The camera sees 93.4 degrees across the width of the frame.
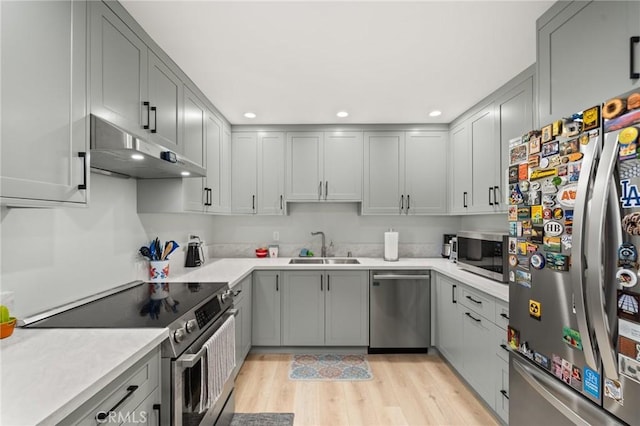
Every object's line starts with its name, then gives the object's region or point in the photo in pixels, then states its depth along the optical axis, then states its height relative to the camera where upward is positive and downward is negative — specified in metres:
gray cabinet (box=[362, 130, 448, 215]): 3.46 +0.55
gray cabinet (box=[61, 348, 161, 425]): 0.88 -0.61
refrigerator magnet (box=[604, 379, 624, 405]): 1.01 -0.60
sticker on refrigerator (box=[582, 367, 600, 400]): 1.09 -0.61
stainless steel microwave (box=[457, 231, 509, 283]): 2.29 -0.32
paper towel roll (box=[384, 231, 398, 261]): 3.38 -0.34
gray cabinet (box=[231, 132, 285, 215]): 3.46 +0.46
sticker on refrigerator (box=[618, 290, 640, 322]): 0.94 -0.28
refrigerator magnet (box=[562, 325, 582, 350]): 1.15 -0.48
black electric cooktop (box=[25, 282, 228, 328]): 1.31 -0.48
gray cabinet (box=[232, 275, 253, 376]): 2.55 -0.93
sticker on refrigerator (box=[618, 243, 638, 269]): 0.95 -0.13
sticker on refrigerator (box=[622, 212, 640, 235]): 0.94 -0.02
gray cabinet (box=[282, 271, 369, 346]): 3.08 -0.95
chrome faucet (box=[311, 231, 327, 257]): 3.67 -0.40
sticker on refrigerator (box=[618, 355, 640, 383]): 0.95 -0.49
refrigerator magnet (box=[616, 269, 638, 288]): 0.95 -0.20
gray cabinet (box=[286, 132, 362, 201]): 3.46 +0.57
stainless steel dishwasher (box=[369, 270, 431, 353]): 3.04 -0.96
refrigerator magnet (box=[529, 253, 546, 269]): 1.31 -0.20
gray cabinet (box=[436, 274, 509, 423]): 1.96 -0.94
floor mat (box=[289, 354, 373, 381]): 2.64 -1.41
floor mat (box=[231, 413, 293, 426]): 2.04 -1.41
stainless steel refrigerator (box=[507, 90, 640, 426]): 0.98 -0.20
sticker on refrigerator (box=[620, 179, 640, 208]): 0.94 +0.07
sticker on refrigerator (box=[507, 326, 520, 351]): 1.50 -0.62
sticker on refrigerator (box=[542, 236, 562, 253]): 1.23 -0.12
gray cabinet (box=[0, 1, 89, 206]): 0.96 +0.40
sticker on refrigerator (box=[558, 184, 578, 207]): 1.15 +0.08
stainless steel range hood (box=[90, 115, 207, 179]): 1.33 +0.30
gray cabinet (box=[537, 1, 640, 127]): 1.12 +0.69
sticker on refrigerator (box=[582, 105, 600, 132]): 1.08 +0.36
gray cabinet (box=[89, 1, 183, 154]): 1.38 +0.72
